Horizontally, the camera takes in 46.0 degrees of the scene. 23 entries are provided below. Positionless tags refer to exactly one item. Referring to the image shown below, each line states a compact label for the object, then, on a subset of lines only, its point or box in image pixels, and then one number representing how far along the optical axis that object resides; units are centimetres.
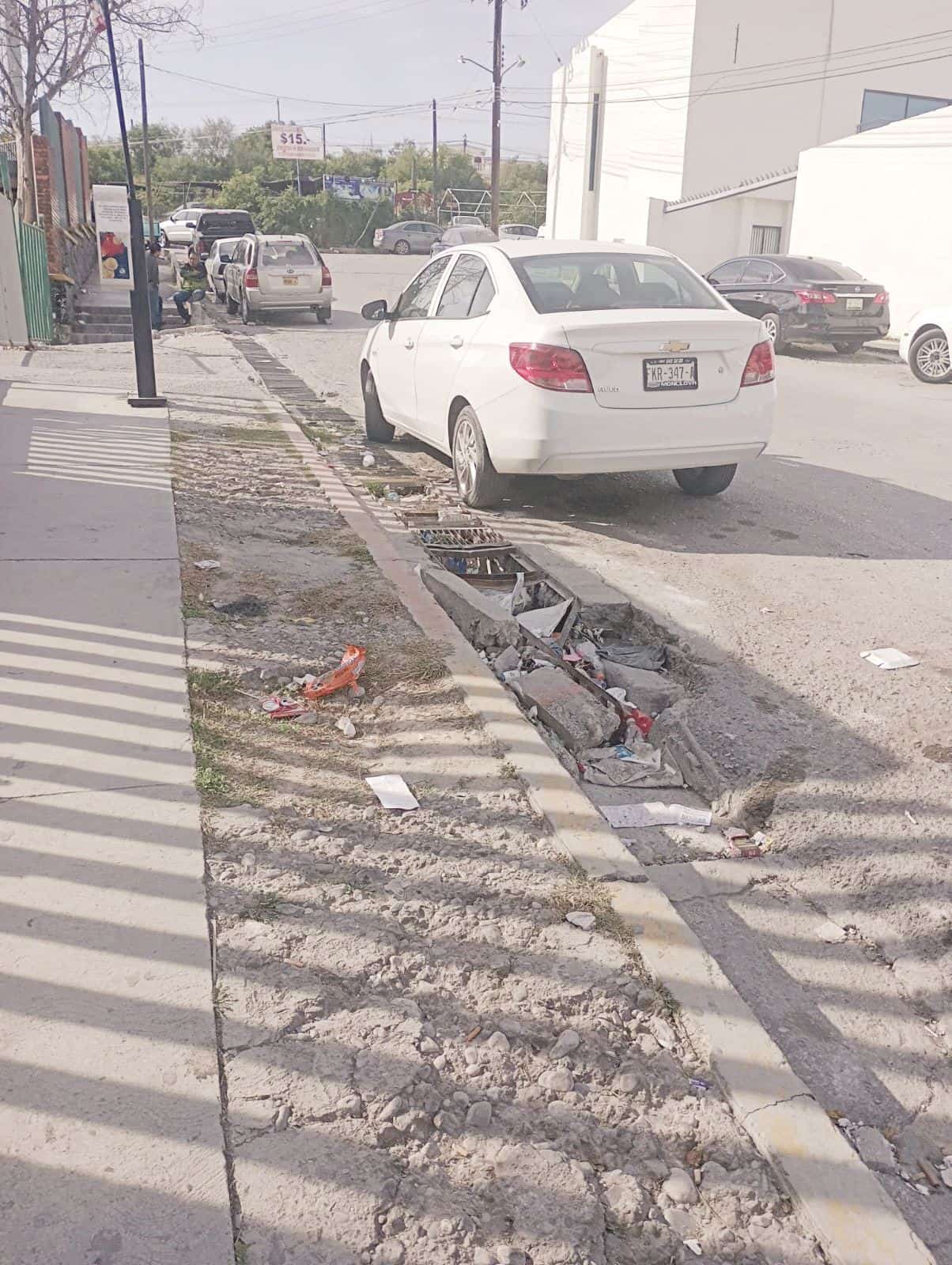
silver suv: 2220
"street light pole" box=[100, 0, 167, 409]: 962
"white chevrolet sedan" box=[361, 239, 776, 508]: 688
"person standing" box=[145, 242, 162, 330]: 1539
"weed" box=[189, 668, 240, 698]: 427
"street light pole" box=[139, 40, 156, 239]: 1638
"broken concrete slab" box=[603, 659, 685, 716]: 477
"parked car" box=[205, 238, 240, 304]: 2641
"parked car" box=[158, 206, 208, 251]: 4303
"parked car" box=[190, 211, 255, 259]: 3462
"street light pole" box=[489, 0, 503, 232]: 4438
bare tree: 2248
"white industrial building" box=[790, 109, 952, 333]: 2259
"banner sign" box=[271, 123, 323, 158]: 7562
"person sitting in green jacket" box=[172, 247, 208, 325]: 2784
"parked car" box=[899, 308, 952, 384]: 1596
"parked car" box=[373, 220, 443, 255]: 5494
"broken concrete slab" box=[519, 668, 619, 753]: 438
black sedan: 1838
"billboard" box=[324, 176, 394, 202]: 6569
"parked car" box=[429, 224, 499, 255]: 3716
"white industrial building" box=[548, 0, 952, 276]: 3256
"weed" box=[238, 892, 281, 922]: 298
